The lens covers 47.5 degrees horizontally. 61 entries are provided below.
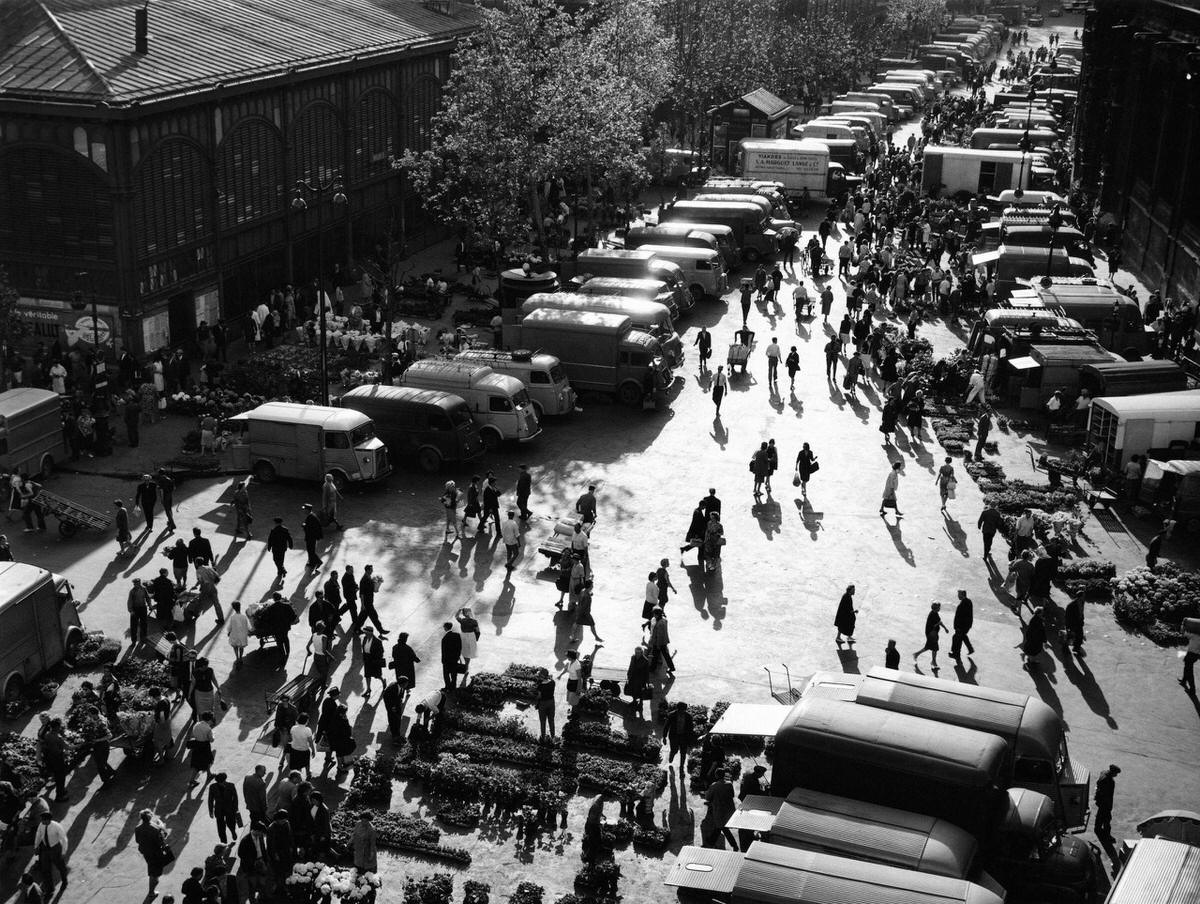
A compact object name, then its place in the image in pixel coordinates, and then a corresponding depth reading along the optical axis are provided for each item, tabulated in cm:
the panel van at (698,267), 4978
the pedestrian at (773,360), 4062
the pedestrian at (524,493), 3066
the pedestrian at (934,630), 2475
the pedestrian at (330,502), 2995
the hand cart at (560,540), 2862
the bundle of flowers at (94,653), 2436
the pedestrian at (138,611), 2497
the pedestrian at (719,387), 3759
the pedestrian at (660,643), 2436
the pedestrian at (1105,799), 1991
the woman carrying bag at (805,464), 3272
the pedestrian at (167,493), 2962
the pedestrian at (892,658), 2356
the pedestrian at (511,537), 2858
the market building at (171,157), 3791
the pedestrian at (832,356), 4125
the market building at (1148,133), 5034
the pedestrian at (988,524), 2922
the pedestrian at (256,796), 1916
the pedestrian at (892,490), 3127
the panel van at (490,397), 3488
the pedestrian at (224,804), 1911
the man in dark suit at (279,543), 2781
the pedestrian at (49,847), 1819
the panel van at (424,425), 3344
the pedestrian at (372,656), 2338
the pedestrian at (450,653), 2331
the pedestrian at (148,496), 2945
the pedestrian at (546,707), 2192
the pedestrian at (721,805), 1930
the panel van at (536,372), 3712
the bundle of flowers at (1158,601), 2683
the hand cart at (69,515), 2934
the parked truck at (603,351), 3891
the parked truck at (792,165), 6612
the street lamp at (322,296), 3425
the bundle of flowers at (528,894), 1828
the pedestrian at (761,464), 3234
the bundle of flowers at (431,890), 1834
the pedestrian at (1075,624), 2569
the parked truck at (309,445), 3200
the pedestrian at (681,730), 2150
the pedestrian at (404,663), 2286
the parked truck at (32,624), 2276
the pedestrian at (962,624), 2505
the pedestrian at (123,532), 2888
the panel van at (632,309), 4109
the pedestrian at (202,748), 2081
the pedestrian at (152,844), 1823
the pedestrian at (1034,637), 2495
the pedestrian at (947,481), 3189
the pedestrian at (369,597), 2527
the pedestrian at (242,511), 2941
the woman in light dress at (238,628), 2419
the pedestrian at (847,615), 2522
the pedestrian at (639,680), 2288
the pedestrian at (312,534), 2833
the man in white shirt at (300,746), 2073
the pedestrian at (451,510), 3008
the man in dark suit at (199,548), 2712
